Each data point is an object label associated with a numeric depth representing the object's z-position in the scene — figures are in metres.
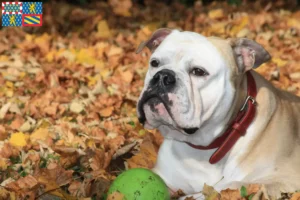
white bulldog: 5.82
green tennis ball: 5.53
